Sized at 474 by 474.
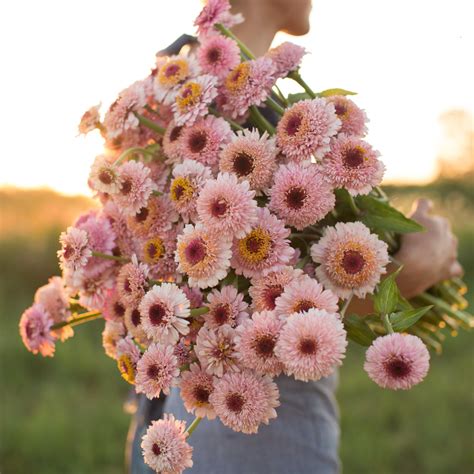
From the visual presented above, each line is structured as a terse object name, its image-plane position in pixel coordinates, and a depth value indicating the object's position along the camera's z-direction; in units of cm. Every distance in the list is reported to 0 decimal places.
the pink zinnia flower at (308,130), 101
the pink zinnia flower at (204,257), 97
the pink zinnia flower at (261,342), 91
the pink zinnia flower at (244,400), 95
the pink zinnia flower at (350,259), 99
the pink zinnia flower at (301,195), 99
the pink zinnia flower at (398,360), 90
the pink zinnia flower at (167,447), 98
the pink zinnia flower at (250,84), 109
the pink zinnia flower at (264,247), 98
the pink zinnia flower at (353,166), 100
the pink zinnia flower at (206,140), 107
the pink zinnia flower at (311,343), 87
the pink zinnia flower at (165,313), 98
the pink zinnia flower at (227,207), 96
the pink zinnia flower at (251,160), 102
